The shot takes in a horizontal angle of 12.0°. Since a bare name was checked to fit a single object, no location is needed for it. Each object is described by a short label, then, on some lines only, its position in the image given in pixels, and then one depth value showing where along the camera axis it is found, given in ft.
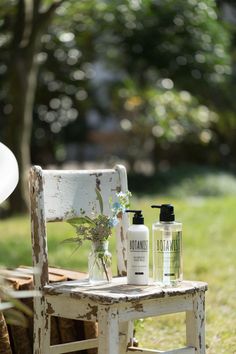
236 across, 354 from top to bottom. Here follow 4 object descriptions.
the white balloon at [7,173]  11.96
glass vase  12.90
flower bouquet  12.92
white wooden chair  11.92
